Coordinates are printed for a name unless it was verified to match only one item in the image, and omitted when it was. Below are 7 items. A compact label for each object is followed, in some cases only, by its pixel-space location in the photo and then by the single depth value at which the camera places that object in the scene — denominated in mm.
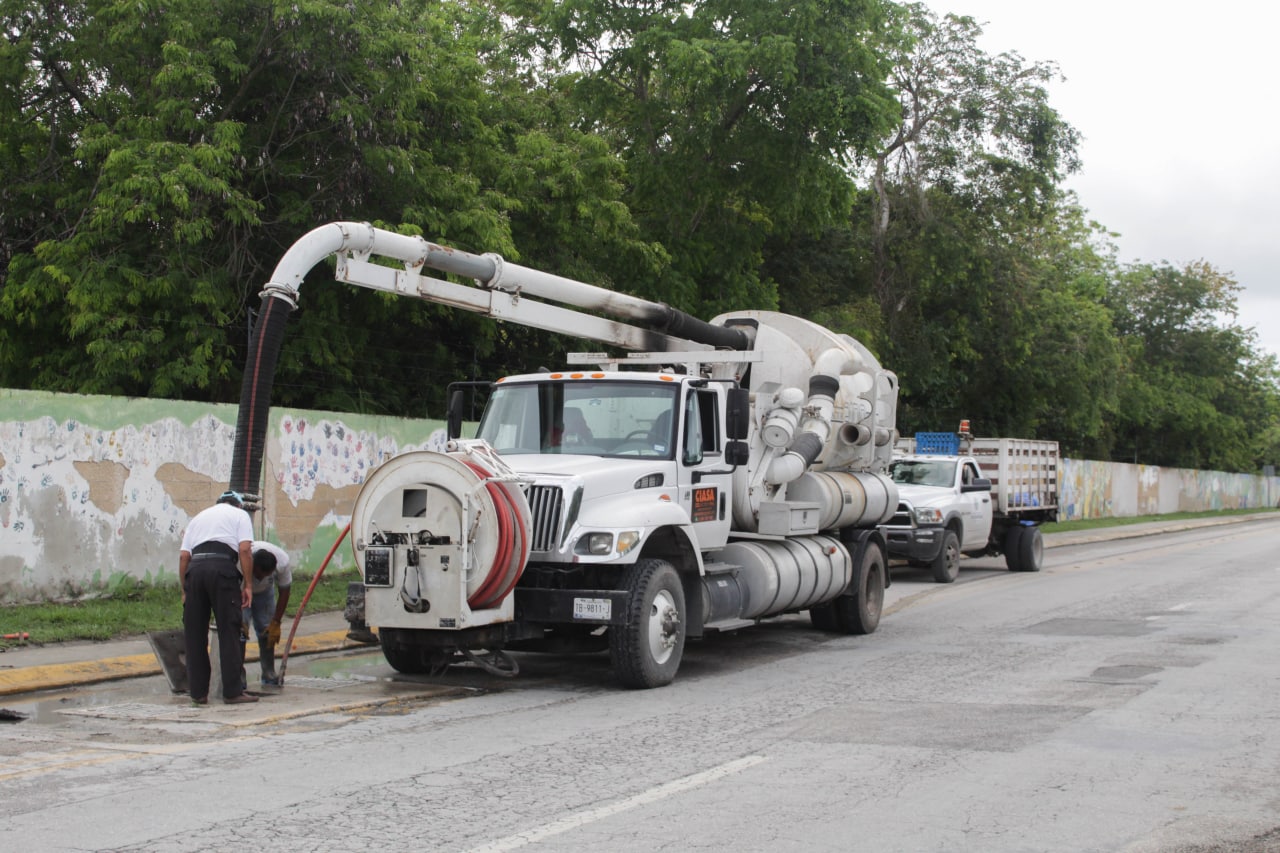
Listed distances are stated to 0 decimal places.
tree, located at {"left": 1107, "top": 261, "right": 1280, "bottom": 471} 64125
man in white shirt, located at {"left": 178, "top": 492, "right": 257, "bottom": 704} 9602
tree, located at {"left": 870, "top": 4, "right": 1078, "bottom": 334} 35688
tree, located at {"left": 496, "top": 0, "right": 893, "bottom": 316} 24297
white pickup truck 22266
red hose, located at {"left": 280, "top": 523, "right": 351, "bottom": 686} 10512
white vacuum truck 9977
